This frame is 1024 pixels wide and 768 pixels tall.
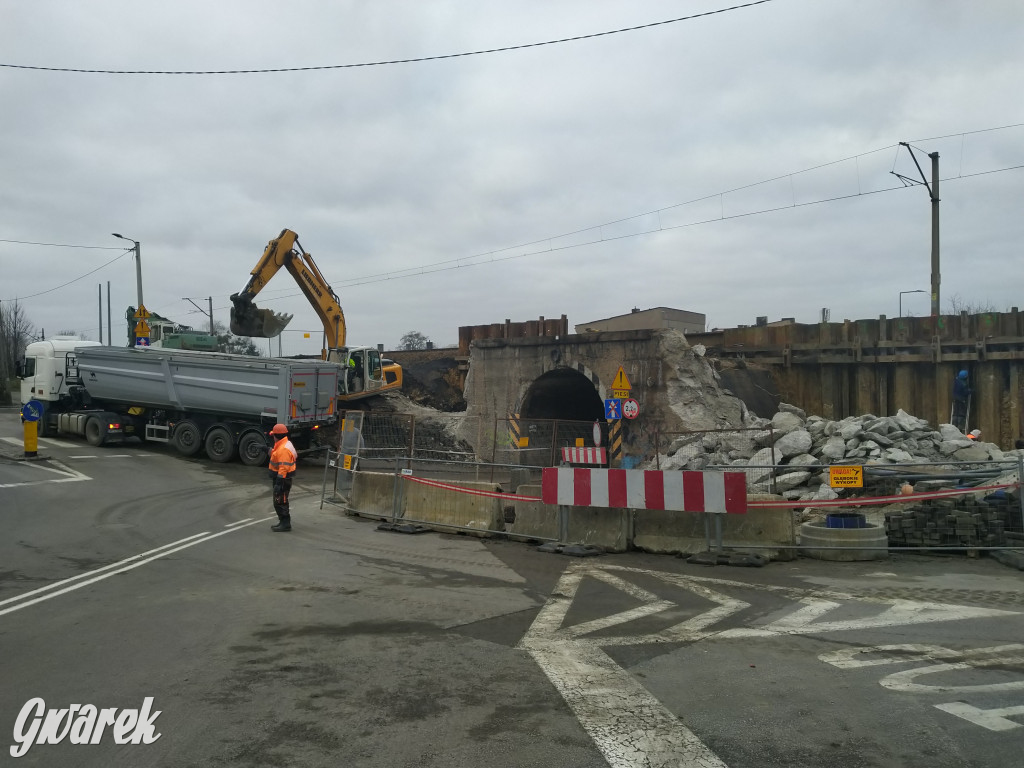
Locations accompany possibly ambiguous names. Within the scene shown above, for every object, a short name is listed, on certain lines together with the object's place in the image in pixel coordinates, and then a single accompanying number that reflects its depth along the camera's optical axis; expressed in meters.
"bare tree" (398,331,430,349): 78.62
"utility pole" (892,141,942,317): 23.98
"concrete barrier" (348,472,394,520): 13.80
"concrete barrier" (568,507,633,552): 10.76
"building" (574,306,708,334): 43.92
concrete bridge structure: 20.34
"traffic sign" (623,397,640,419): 21.97
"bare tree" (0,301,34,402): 58.12
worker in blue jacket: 19.92
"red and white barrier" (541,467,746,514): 9.99
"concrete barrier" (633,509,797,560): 10.16
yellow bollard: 20.77
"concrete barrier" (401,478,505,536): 12.20
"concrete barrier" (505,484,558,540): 11.39
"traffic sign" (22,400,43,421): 20.62
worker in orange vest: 12.44
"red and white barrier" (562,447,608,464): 19.00
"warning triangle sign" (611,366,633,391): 20.50
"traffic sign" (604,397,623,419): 21.30
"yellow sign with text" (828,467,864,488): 10.31
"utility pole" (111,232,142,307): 32.91
